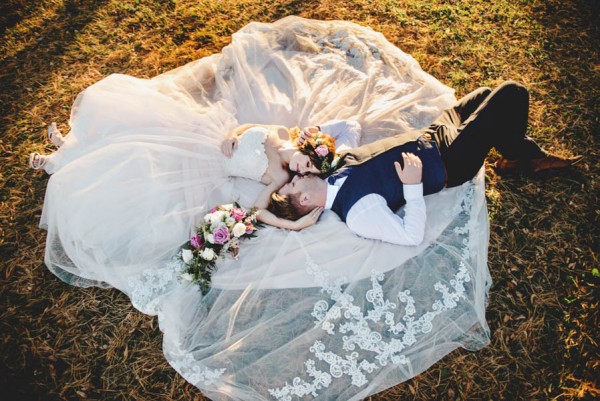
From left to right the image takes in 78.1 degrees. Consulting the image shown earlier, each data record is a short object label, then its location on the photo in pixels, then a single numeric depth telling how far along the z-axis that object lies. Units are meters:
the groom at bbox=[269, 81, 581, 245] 3.81
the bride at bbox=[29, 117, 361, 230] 4.02
